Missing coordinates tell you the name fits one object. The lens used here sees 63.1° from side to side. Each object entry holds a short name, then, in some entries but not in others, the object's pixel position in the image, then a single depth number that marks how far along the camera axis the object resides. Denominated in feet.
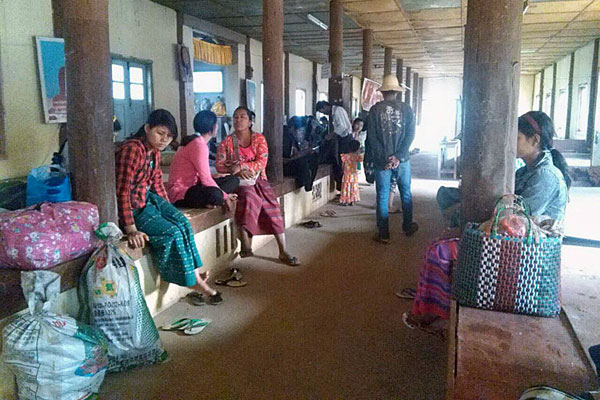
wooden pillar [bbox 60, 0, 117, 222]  8.41
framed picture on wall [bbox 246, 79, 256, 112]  37.91
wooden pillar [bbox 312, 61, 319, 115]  55.52
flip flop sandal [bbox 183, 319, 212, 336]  9.46
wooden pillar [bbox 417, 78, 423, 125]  72.74
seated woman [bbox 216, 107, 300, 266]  13.78
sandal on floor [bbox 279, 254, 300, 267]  13.64
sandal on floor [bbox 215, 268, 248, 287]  12.05
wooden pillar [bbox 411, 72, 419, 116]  65.16
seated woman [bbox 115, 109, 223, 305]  9.58
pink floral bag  7.06
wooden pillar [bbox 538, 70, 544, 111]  62.95
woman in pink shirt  12.24
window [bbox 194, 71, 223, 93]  37.42
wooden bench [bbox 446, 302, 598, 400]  5.41
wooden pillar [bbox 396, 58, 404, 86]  48.67
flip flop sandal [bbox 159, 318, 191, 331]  9.64
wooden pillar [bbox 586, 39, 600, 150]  37.12
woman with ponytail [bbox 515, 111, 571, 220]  8.45
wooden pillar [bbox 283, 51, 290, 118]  46.91
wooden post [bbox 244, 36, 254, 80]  37.93
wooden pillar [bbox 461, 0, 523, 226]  7.96
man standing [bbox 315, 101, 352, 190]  24.14
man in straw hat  16.10
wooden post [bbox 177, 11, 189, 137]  29.81
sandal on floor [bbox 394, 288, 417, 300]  11.15
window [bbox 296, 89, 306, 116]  52.53
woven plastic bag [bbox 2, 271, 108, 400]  6.43
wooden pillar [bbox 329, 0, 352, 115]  25.50
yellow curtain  32.96
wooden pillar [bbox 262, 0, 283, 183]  16.42
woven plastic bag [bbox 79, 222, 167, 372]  7.72
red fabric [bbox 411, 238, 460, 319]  8.54
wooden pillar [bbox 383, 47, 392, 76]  40.85
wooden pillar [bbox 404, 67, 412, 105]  56.24
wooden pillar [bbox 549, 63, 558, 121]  52.95
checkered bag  6.78
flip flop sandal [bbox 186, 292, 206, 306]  10.90
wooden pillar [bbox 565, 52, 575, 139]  44.99
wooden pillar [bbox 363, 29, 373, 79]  31.13
